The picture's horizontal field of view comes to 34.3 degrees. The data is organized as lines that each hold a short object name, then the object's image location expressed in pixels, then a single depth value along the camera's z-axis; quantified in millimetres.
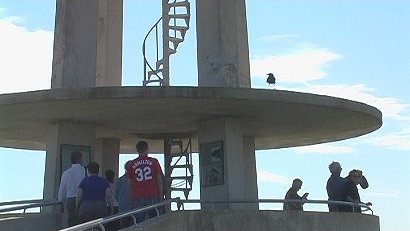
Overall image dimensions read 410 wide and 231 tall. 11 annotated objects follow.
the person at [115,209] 11594
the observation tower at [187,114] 13938
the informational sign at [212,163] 16250
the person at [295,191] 15172
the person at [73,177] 12219
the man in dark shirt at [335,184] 14203
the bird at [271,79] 17281
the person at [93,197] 10688
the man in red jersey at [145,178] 11406
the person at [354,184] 14195
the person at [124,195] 12013
